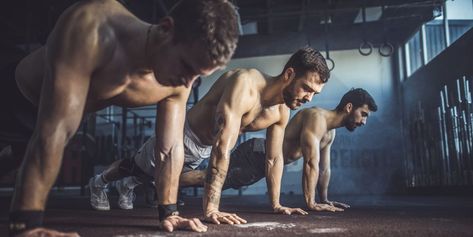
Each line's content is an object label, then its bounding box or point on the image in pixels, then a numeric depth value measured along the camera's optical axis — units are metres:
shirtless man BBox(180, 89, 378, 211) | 3.48
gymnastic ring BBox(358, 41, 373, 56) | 5.38
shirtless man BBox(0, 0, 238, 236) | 1.35
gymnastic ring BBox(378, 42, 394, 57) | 5.41
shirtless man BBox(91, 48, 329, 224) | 2.37
